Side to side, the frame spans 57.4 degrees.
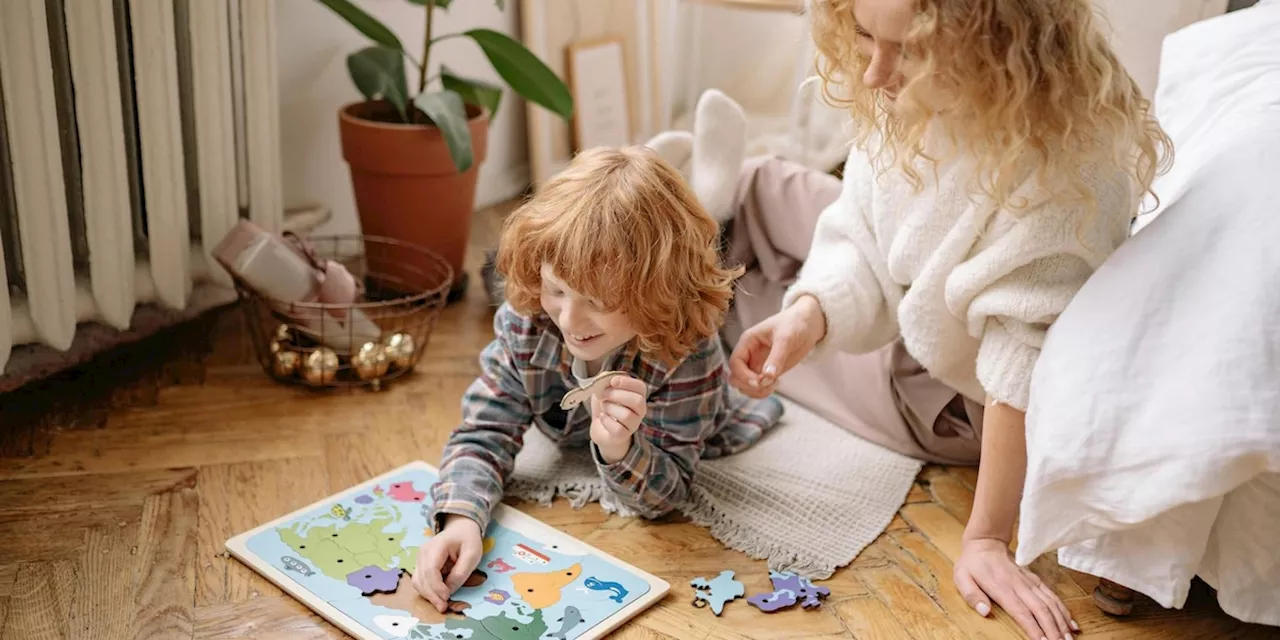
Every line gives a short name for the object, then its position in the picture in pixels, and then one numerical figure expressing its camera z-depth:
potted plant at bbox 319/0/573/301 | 1.65
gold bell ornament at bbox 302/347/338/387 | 1.47
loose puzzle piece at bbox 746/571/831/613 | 1.10
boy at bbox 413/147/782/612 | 1.06
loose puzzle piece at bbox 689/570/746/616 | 1.10
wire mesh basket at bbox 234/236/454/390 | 1.48
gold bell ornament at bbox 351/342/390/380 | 1.48
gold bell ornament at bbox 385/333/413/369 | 1.52
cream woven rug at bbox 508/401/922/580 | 1.21
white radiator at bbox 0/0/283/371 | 1.24
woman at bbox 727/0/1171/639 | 0.97
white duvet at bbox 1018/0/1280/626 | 0.93
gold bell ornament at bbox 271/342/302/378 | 1.48
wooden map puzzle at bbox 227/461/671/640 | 1.04
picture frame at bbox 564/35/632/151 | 2.30
